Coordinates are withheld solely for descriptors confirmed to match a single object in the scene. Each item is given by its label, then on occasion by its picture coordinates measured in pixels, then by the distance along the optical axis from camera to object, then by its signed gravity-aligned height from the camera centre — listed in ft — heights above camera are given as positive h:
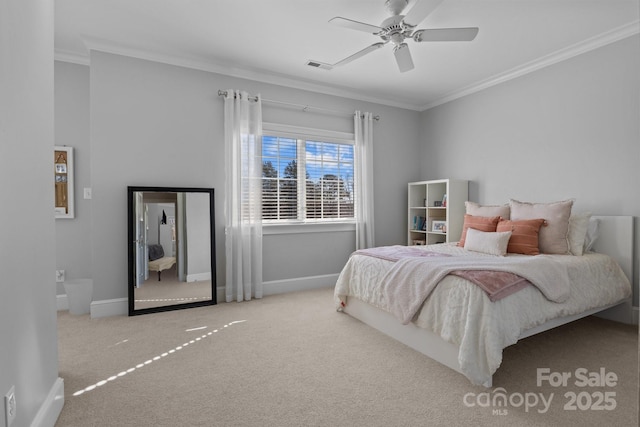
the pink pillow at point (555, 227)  10.25 -0.52
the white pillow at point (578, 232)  10.16 -0.68
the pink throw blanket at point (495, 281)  6.70 -1.45
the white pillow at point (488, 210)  12.03 +0.03
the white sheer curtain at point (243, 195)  12.67 +0.72
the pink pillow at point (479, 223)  11.53 -0.42
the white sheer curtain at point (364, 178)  15.44 +1.57
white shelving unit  14.57 +0.04
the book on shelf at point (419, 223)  16.20 -0.55
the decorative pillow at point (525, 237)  10.37 -0.83
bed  6.54 -2.18
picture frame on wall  11.57 +1.21
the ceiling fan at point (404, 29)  7.84 +4.55
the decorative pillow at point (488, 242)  10.43 -0.98
